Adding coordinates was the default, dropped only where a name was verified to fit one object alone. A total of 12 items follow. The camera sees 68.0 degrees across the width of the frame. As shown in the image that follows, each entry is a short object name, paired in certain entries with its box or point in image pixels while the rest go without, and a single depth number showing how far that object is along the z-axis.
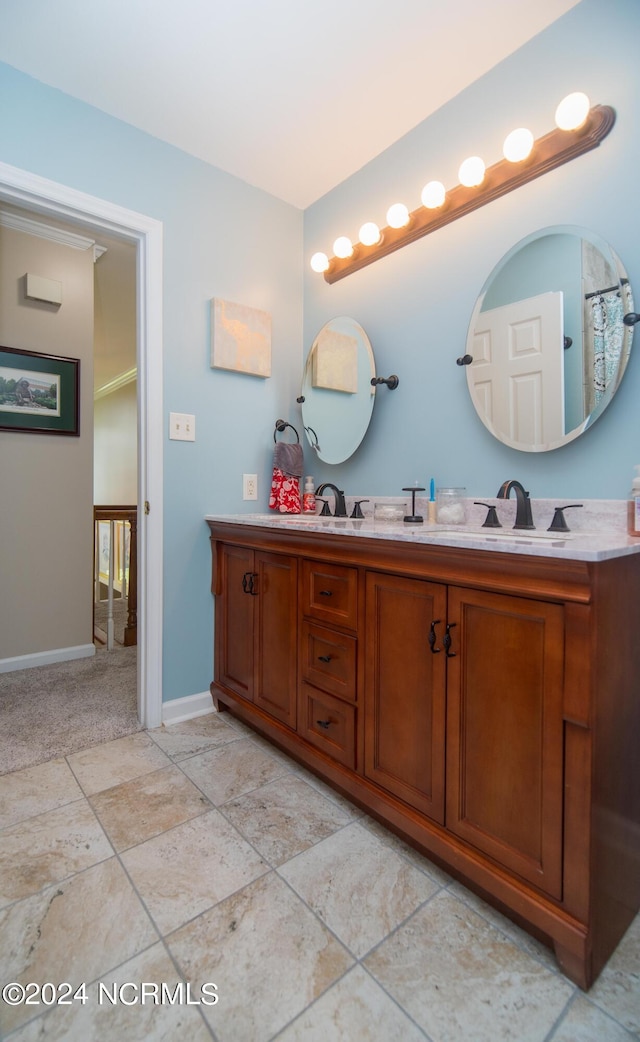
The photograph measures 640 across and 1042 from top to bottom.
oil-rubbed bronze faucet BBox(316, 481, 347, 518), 2.12
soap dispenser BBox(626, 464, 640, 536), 1.16
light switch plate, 2.00
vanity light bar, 1.34
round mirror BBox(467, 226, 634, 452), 1.33
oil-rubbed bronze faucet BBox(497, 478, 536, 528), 1.45
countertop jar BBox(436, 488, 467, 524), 1.67
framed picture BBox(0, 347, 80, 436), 2.68
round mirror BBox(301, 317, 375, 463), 2.07
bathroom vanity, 0.91
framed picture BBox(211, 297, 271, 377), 2.09
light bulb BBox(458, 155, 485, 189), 1.58
